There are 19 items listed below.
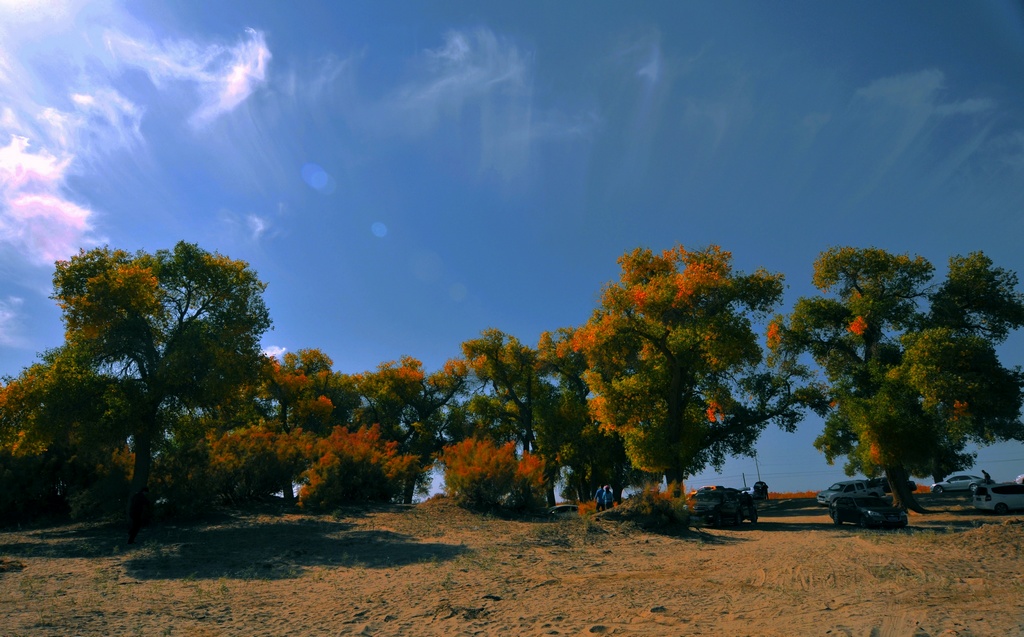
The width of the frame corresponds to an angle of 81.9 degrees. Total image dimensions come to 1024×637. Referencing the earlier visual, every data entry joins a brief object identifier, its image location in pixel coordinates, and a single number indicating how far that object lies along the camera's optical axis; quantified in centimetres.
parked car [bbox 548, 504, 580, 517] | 2475
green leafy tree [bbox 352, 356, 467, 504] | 4859
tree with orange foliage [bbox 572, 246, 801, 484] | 2522
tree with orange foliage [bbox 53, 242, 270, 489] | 1964
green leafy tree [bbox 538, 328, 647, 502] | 3878
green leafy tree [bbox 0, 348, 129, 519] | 1866
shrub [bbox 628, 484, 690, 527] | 1995
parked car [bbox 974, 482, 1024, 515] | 2852
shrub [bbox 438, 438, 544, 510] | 2280
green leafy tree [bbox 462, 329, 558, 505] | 4269
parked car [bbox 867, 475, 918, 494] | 4247
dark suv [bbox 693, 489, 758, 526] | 2453
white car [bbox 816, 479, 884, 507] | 3672
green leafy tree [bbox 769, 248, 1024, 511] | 2398
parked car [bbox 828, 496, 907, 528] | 2186
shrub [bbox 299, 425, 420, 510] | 2279
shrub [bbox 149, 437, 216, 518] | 2022
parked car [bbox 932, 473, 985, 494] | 4450
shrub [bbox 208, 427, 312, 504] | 2262
